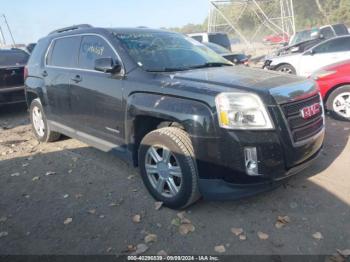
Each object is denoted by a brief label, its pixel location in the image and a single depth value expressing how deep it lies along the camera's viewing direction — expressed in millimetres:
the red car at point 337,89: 6656
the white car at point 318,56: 10352
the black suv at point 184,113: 3340
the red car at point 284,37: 24791
